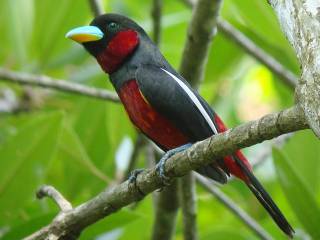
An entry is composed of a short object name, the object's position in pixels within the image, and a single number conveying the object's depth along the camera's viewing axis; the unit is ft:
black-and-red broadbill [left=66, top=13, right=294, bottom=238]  20.38
